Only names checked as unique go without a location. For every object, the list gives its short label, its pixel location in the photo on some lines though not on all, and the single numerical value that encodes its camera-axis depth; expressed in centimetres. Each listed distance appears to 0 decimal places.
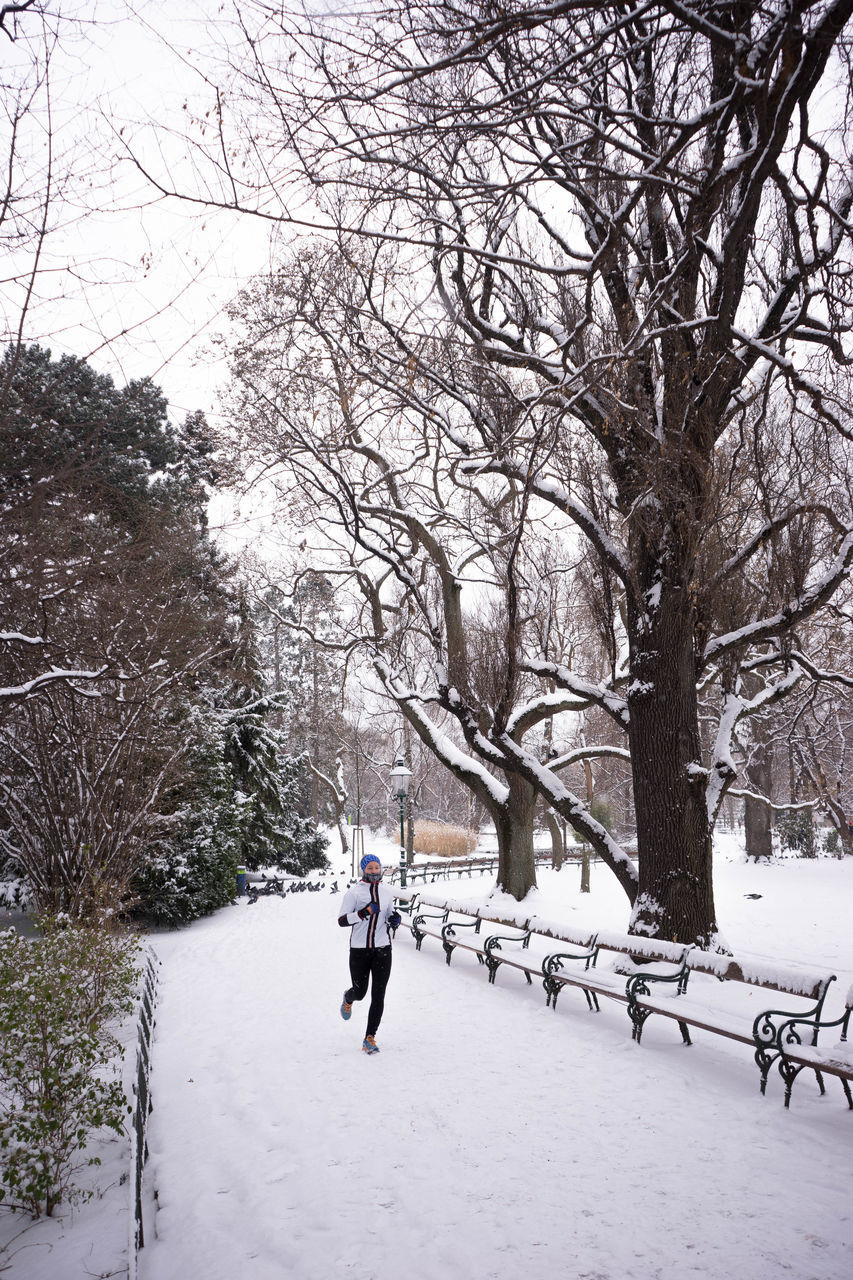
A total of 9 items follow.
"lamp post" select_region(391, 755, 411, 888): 1750
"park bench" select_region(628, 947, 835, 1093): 510
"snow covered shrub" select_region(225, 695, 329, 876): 1956
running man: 659
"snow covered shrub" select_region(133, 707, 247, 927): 1316
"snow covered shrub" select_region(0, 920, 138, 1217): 367
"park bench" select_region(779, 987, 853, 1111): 462
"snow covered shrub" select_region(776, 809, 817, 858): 2786
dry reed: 3200
